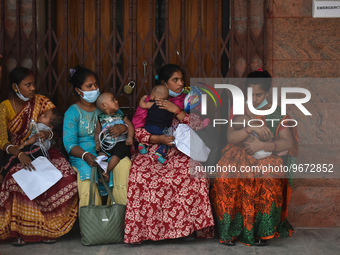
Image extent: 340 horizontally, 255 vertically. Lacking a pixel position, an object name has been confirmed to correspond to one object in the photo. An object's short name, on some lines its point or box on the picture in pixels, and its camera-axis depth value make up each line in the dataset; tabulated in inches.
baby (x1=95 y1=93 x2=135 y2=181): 170.1
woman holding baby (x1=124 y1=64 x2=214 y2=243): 158.7
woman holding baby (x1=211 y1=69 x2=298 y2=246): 157.9
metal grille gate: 191.9
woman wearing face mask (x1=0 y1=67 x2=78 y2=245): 161.2
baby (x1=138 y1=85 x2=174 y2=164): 171.5
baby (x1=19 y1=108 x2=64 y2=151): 171.6
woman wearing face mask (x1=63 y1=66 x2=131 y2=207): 164.9
